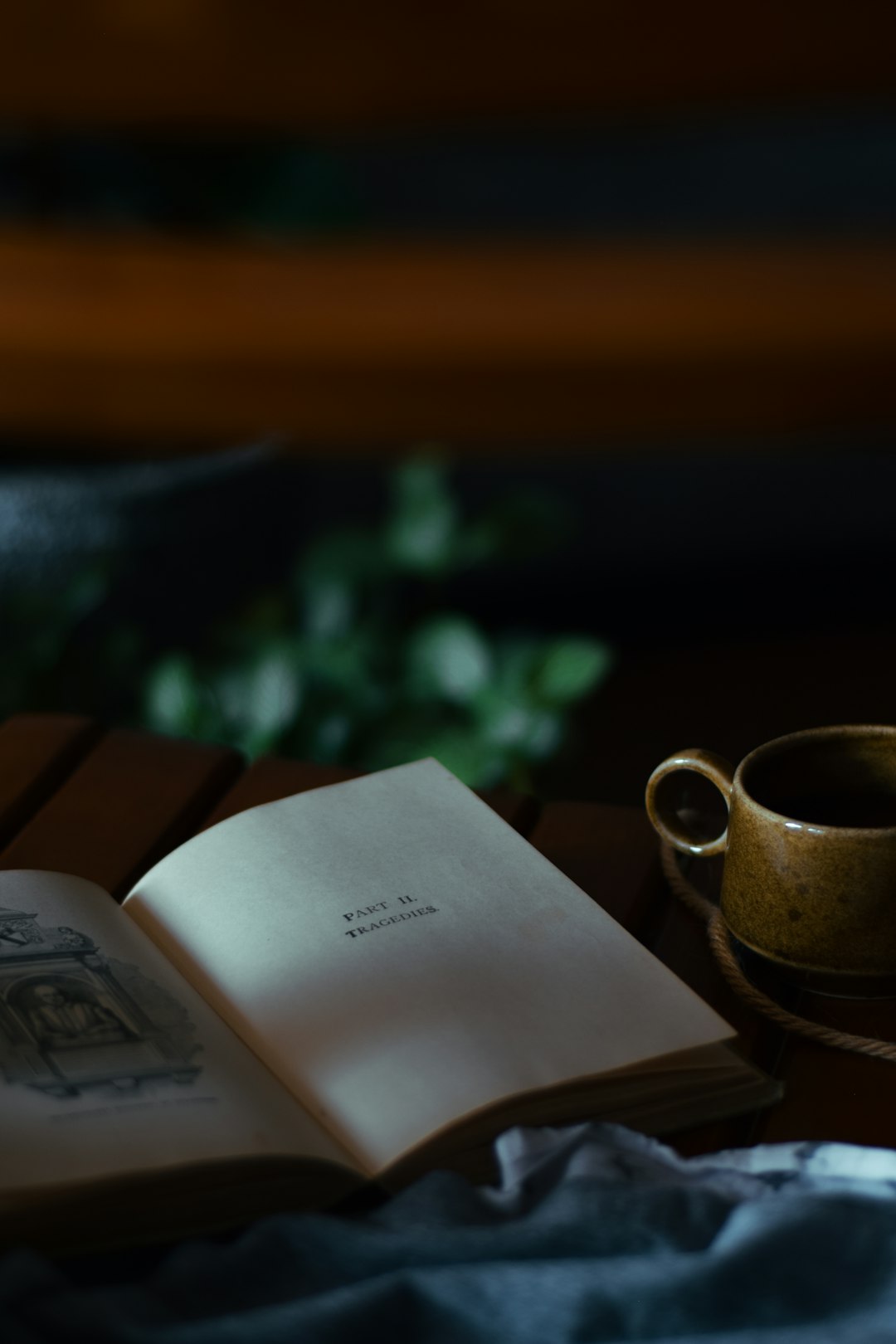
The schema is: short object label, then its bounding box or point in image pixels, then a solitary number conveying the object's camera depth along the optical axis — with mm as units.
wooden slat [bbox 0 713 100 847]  1380
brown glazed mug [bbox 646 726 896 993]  1193
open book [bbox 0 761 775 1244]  1115
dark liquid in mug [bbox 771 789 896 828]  1241
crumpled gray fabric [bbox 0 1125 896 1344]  1055
